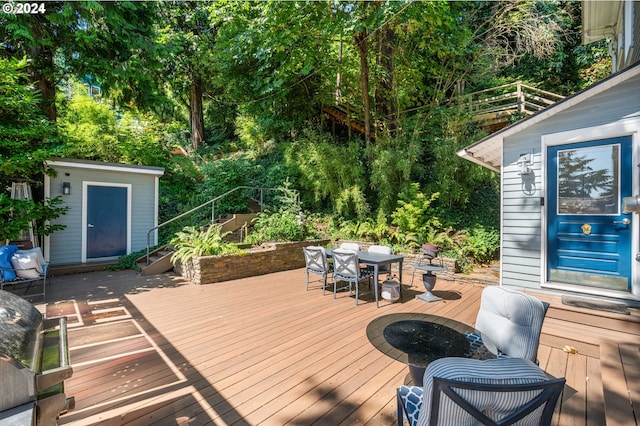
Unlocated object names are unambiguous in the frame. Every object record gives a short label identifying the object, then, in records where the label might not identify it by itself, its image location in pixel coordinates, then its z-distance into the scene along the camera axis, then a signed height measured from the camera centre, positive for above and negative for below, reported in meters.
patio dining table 4.33 -0.70
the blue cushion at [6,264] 4.39 -0.83
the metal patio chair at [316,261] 4.82 -0.80
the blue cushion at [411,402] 1.52 -1.03
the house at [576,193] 3.46 +0.35
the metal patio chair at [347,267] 4.36 -0.80
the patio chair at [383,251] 4.92 -0.66
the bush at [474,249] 5.99 -0.70
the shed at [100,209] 6.67 +0.10
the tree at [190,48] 11.01 +6.48
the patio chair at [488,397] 1.14 -0.73
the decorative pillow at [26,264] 4.50 -0.84
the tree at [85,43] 6.03 +3.96
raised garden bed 5.66 -1.09
